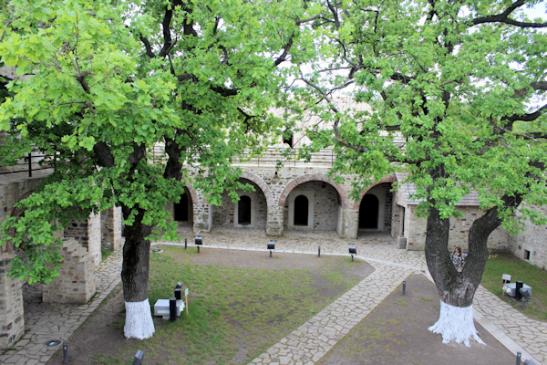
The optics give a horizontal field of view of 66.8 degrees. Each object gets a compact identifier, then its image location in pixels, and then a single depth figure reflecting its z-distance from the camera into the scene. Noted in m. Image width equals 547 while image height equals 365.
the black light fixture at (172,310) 11.41
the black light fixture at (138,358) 8.30
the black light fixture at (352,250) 18.02
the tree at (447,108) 8.84
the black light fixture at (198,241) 18.82
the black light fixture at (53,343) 10.12
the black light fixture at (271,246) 18.46
